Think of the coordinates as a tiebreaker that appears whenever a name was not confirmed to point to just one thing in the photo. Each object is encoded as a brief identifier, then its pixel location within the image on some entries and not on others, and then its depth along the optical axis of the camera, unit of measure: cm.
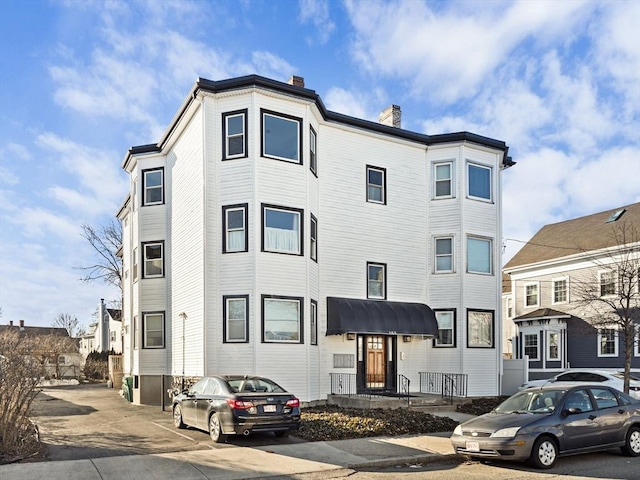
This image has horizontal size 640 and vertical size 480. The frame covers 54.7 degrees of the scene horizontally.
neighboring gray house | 3052
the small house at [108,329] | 4560
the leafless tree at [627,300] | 1877
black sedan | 1255
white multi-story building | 1848
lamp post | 1975
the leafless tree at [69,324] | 8181
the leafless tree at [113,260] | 4381
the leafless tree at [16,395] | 1137
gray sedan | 1063
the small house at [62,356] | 3831
